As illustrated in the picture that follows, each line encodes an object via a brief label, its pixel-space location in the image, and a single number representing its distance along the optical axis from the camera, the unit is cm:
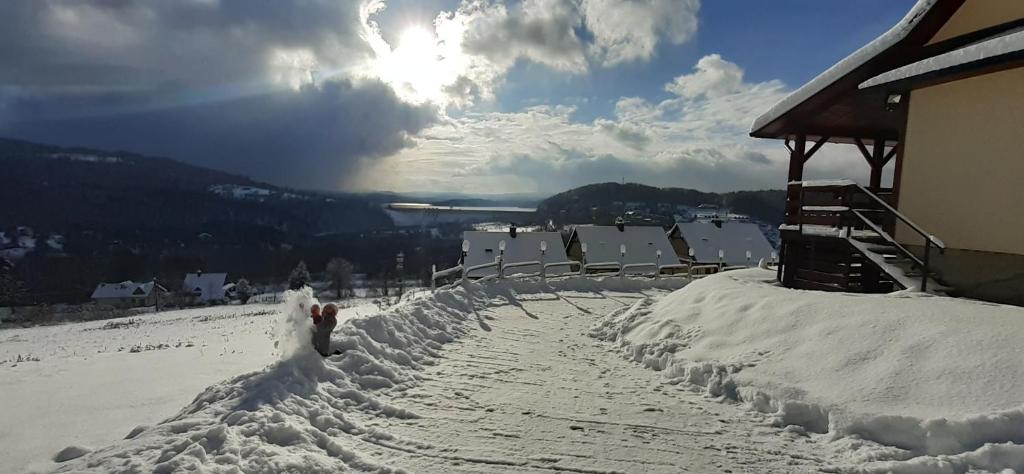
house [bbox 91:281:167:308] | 5844
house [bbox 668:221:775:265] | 3430
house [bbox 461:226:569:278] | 3058
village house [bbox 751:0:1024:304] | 664
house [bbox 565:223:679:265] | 3278
